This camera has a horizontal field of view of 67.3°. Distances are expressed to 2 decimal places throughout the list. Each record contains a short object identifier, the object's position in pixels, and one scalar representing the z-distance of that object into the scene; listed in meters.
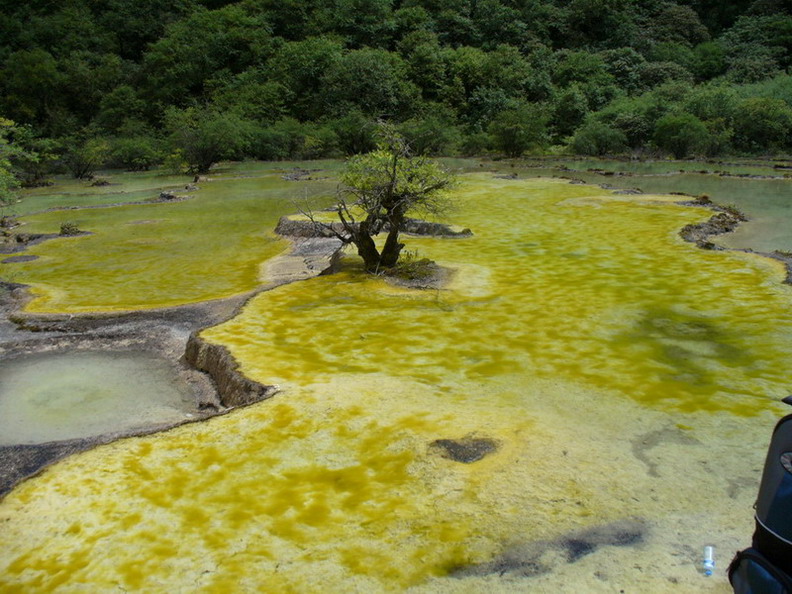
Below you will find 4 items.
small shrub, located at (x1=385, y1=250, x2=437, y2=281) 12.24
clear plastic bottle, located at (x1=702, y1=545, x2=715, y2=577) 4.03
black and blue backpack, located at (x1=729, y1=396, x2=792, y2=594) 2.43
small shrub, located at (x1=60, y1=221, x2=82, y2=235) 20.64
